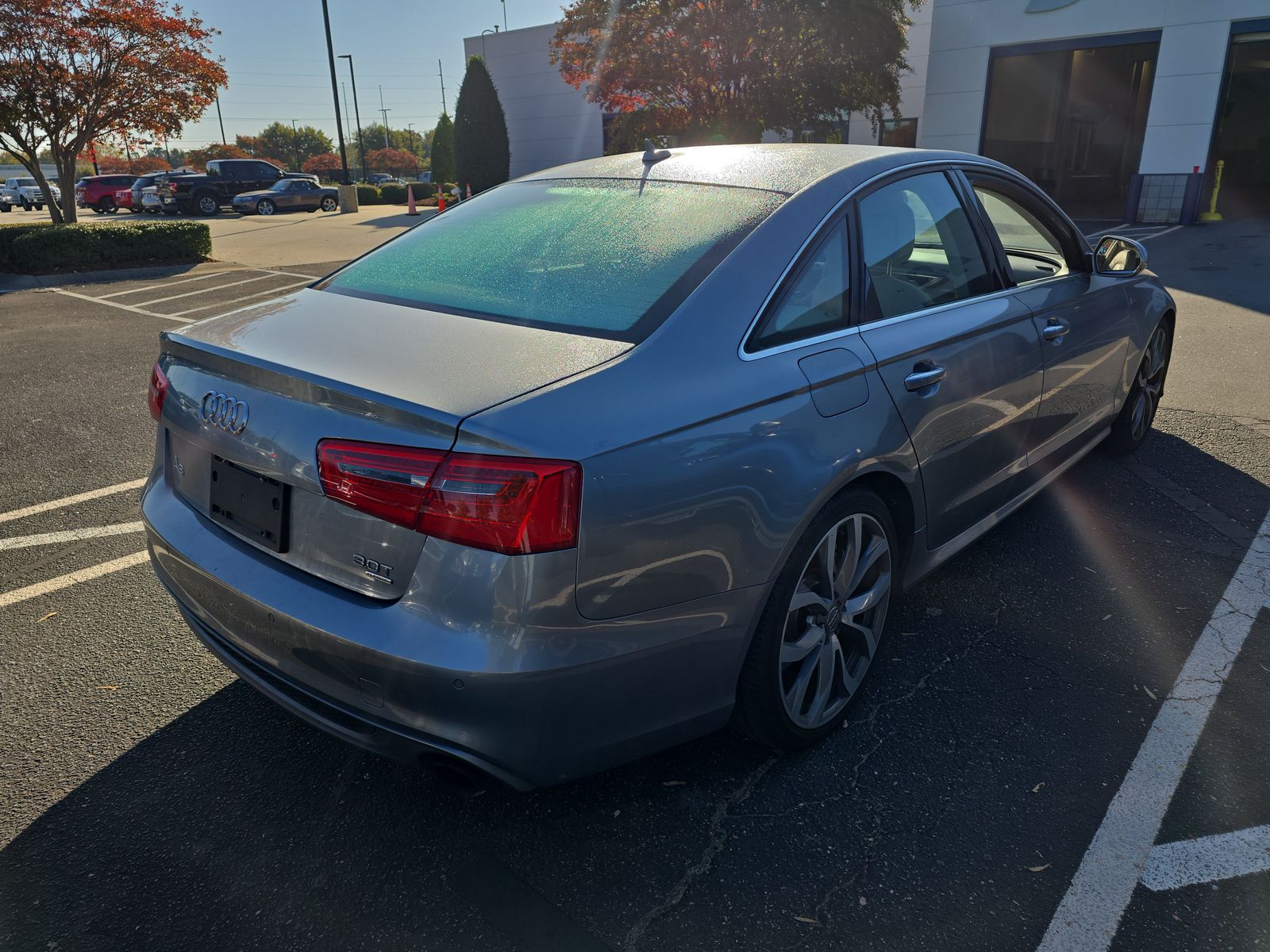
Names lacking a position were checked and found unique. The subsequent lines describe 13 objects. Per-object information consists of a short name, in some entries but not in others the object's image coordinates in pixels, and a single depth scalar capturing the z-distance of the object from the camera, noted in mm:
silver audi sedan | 1846
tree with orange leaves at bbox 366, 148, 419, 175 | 100812
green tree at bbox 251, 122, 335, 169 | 109500
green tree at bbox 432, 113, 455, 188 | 41438
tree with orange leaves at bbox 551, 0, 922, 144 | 21109
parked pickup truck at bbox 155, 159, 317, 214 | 30297
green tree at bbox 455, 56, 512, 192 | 32281
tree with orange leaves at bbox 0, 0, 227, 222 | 14273
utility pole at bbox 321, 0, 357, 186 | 27859
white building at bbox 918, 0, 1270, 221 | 19453
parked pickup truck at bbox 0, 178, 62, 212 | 39500
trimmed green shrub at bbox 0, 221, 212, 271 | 13570
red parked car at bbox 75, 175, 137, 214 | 33344
